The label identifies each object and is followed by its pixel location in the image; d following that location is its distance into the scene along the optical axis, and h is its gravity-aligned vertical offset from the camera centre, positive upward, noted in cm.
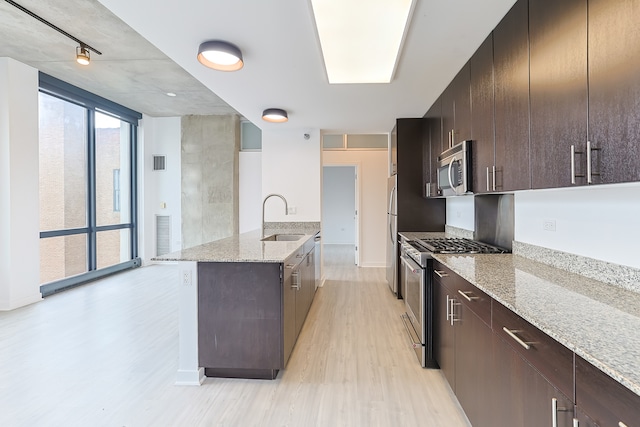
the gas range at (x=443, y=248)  235 -31
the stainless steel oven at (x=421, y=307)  238 -78
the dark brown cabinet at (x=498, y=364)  97 -63
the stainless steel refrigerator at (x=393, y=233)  411 -33
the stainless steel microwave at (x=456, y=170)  238 +32
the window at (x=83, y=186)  450 +44
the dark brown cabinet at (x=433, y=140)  328 +77
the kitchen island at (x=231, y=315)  224 -76
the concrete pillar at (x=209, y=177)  627 +69
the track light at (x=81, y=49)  315 +185
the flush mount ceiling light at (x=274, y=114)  362 +113
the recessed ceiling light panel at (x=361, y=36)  211 +137
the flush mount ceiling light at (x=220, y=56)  209 +109
